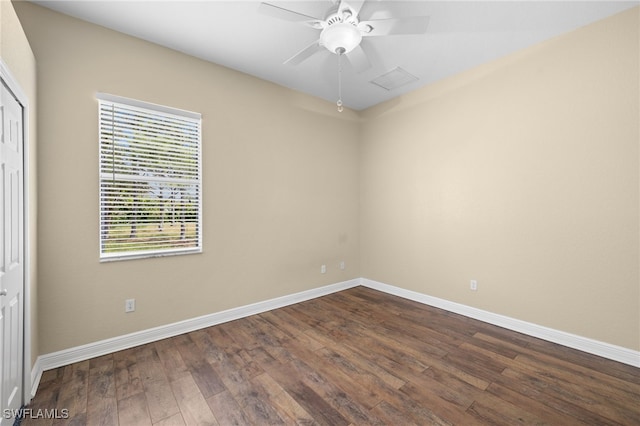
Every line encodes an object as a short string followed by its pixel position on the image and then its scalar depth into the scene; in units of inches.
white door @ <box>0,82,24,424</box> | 61.2
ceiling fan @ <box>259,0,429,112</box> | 73.9
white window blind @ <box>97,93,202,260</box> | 100.8
